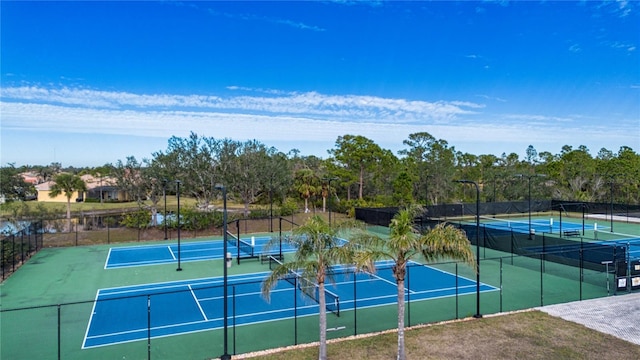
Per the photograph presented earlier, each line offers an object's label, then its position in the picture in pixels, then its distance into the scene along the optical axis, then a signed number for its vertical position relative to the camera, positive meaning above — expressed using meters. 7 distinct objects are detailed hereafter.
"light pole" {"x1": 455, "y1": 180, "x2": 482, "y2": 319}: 15.94 -4.86
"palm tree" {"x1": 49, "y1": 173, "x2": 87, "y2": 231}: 46.31 -1.03
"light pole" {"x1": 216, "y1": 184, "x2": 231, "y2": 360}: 12.54 -3.95
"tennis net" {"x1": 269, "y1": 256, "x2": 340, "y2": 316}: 12.94 -5.04
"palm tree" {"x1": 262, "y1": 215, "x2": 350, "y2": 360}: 11.74 -2.09
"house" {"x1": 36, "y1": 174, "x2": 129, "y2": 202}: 77.31 -3.39
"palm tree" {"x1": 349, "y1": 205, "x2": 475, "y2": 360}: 11.50 -1.82
